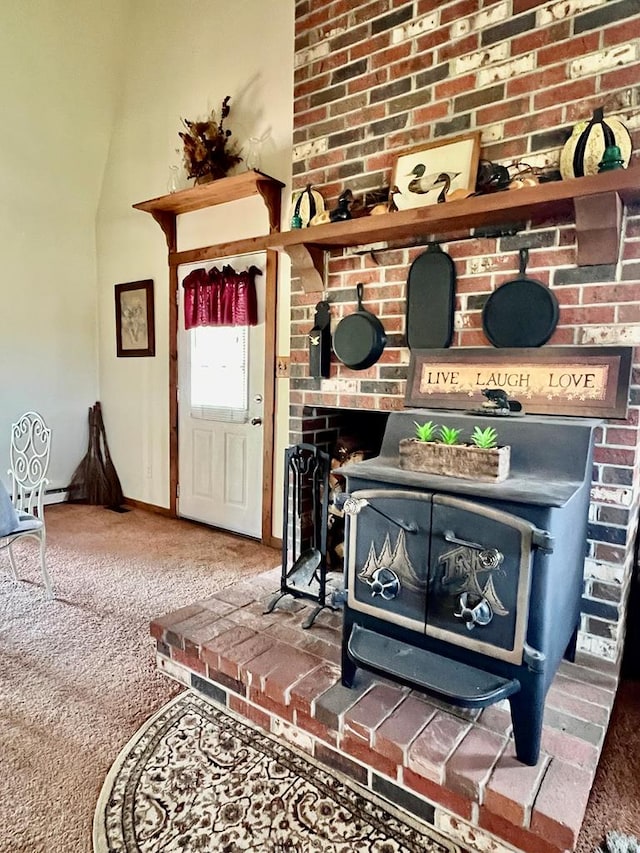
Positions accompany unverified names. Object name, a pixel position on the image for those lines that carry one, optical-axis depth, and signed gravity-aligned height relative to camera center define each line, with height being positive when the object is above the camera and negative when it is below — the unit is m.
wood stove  1.35 -0.57
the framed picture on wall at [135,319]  4.25 +0.40
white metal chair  2.51 -0.73
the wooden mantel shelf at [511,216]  1.63 +0.57
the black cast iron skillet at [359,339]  2.31 +0.14
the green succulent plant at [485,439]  1.56 -0.20
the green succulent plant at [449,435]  1.60 -0.20
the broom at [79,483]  4.69 -1.06
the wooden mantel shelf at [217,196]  3.23 +1.18
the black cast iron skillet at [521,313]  1.89 +0.22
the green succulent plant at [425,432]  1.67 -0.20
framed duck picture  2.01 +0.81
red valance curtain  3.50 +0.49
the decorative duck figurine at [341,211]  2.23 +0.69
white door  3.61 -0.40
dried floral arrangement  3.42 +1.45
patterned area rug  1.35 -1.23
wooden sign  1.75 -0.02
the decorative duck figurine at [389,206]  2.13 +0.69
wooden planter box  1.49 -0.26
